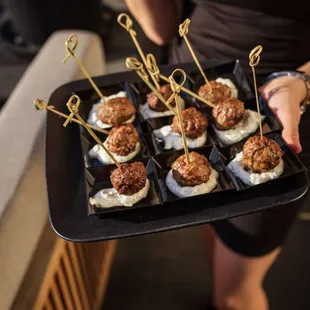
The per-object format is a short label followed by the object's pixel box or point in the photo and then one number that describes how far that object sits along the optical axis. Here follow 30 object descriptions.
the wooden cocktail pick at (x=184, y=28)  0.94
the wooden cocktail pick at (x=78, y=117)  0.89
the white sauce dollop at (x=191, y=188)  0.94
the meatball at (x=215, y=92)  1.12
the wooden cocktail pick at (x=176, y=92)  0.84
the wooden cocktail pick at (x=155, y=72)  1.00
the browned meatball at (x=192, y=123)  1.05
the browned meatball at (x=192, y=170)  0.94
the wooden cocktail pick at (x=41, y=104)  0.92
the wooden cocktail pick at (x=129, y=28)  1.03
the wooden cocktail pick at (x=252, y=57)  0.89
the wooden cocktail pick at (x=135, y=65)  0.97
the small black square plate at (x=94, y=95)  1.19
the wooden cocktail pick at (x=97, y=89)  0.91
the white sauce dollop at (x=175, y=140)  1.07
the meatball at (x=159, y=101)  1.14
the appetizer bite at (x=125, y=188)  0.93
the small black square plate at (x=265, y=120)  1.02
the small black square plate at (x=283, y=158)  0.93
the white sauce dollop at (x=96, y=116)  1.14
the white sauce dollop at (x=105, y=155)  1.03
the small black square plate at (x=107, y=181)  0.94
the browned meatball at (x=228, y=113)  1.05
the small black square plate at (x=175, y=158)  0.96
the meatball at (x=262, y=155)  0.94
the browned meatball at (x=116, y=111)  1.11
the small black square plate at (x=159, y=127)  1.06
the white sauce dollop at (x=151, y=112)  1.16
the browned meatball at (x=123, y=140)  1.04
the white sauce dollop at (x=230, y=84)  1.17
